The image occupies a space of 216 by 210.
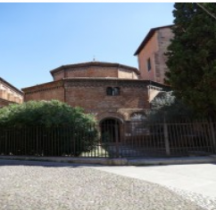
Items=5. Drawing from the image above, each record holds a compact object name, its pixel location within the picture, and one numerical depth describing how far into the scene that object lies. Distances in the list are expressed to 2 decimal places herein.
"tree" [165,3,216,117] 11.40
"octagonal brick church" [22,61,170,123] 19.97
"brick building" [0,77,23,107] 33.36
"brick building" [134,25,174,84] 24.80
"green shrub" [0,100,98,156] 11.57
